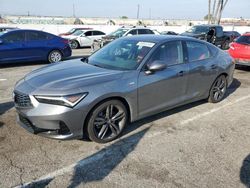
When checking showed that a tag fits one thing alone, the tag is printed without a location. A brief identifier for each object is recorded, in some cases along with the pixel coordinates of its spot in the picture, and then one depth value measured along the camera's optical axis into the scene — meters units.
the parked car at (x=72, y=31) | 15.76
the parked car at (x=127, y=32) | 12.84
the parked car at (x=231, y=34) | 15.19
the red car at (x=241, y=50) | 7.33
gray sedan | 2.75
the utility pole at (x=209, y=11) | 25.44
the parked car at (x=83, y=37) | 14.28
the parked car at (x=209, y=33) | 12.57
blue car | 7.61
